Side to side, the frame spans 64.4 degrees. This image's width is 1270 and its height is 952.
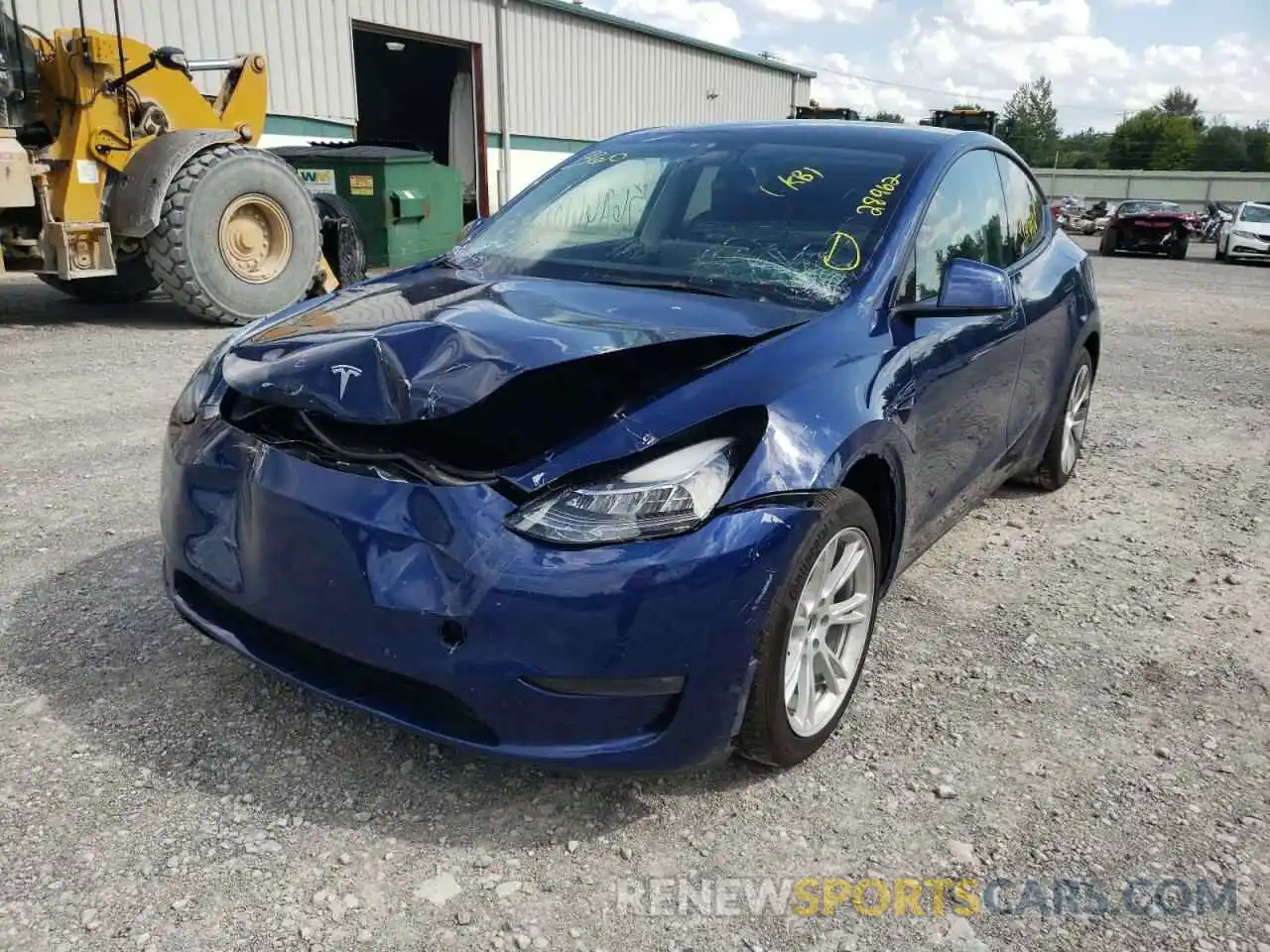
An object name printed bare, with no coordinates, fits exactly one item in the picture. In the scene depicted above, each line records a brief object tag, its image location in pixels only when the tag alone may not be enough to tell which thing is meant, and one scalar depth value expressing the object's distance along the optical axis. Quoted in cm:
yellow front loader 759
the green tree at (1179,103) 10600
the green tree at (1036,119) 10100
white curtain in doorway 1844
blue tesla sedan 202
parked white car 2112
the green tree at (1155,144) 8069
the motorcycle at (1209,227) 3149
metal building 1386
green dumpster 1159
